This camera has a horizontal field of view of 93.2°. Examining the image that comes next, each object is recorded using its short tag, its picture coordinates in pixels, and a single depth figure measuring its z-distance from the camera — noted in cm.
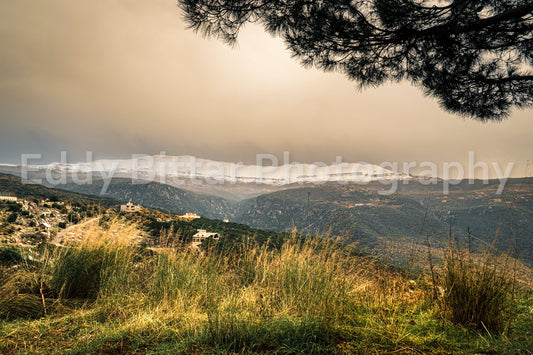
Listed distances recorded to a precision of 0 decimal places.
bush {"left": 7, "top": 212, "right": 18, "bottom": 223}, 1432
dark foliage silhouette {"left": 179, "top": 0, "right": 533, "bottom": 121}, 419
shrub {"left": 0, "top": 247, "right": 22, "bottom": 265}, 468
